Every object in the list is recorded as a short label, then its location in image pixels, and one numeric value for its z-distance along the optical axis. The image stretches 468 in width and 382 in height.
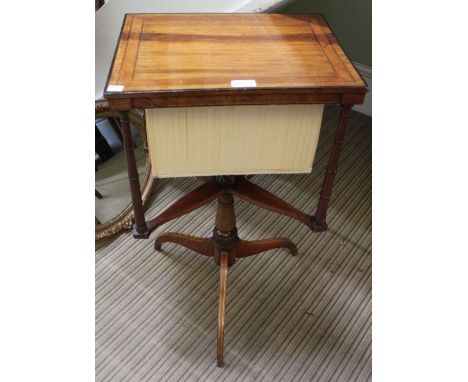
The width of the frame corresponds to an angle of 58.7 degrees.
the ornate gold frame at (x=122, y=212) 1.35
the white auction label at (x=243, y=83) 0.65
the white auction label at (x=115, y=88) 0.64
